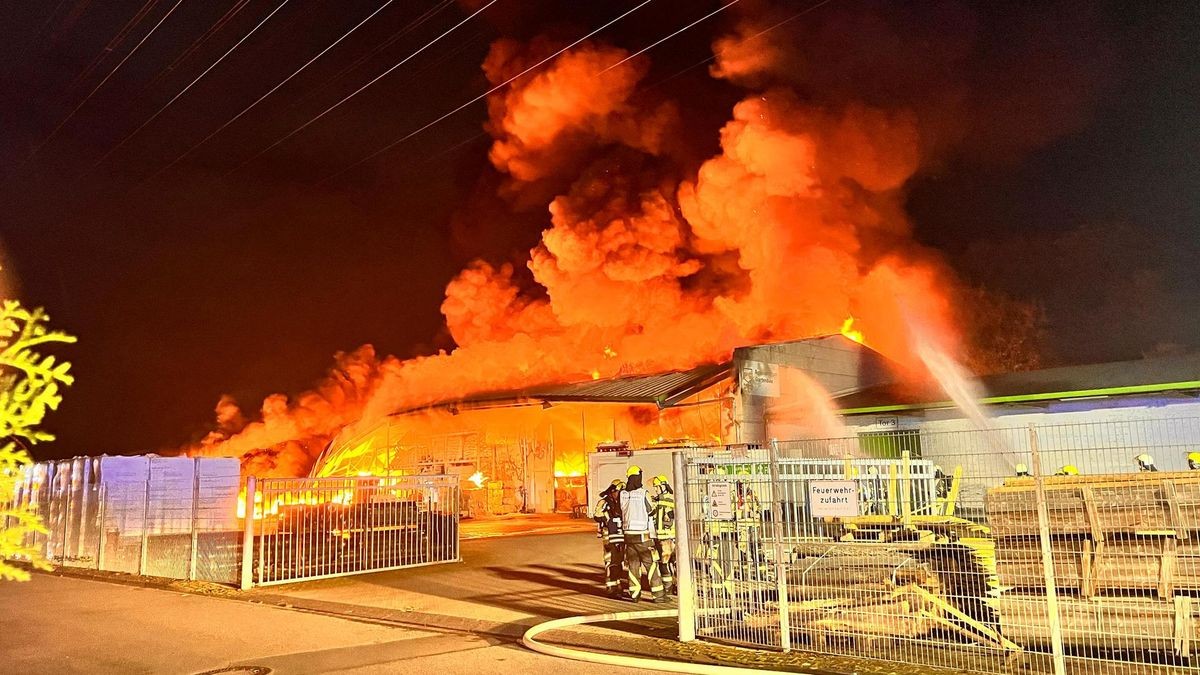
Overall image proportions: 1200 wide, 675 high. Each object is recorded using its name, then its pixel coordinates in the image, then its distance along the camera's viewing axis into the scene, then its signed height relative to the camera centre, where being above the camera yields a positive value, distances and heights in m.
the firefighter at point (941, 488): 12.09 -0.45
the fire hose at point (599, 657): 7.17 -1.75
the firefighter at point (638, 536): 11.60 -0.97
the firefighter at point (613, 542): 11.96 -1.08
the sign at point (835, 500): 7.72 -0.36
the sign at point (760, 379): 23.86 +2.42
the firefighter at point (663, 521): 11.90 -0.79
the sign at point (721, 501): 8.39 -0.37
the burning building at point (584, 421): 24.20 +1.64
